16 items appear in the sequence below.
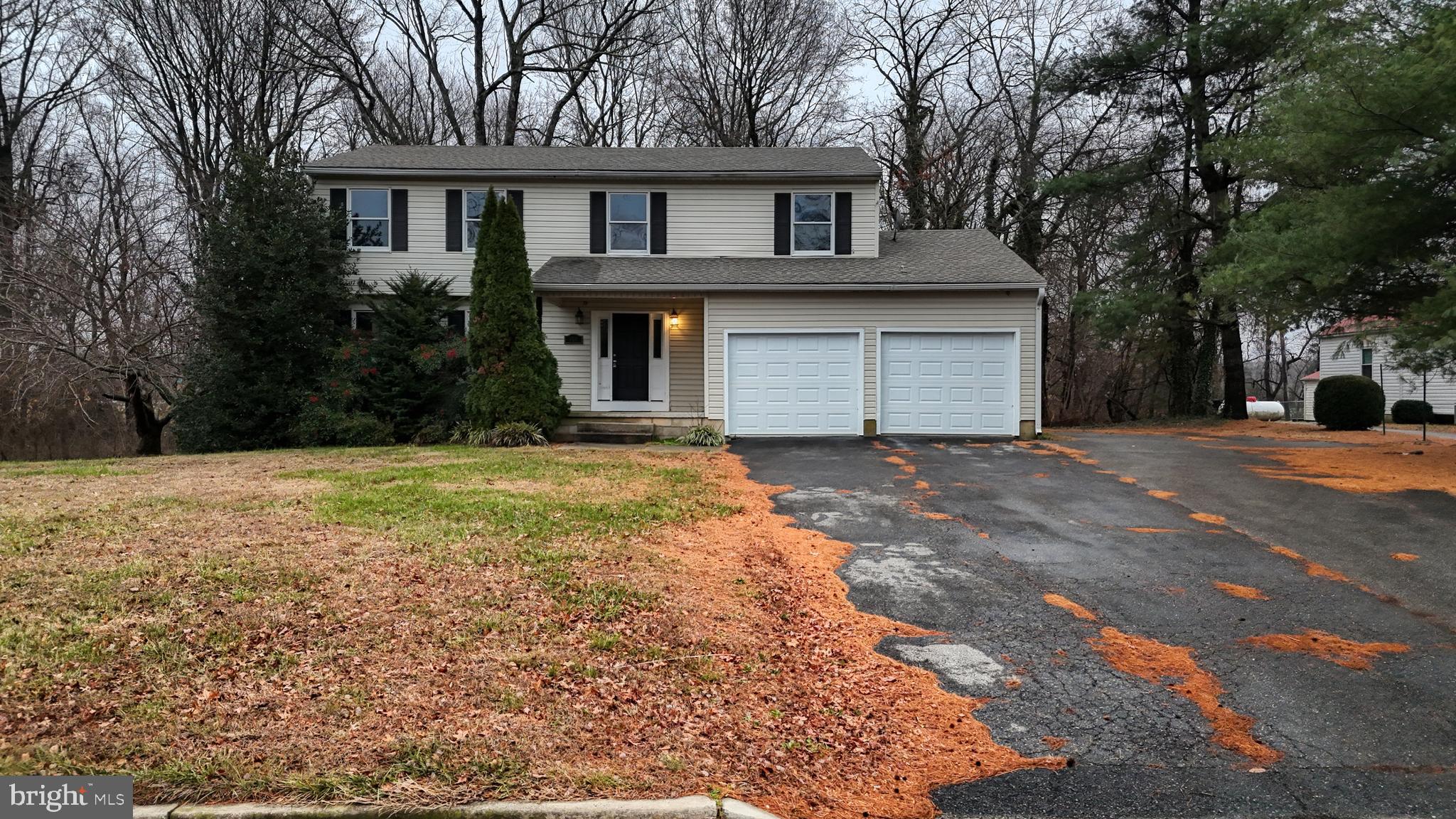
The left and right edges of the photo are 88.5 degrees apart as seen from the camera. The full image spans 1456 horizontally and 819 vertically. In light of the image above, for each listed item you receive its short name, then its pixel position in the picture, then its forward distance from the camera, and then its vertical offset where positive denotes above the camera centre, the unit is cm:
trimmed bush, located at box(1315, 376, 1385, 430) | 1614 -9
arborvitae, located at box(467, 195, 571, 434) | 1259 +89
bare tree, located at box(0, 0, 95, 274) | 1747 +745
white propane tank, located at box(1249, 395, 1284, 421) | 2901 -45
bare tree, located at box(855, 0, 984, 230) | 2427 +980
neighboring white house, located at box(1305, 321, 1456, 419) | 2783 +77
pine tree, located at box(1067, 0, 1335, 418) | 1809 +678
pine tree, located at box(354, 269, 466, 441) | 1346 +61
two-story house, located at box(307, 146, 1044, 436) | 1405 +215
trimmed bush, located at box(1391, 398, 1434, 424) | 2444 -42
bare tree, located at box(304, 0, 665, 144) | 2325 +1102
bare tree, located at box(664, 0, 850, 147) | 2516 +1130
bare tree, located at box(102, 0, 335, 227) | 1869 +849
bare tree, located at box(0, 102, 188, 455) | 1371 +200
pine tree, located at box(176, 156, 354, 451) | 1330 +150
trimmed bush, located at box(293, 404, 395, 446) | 1288 -48
